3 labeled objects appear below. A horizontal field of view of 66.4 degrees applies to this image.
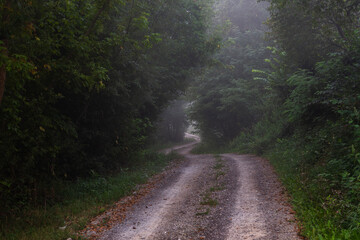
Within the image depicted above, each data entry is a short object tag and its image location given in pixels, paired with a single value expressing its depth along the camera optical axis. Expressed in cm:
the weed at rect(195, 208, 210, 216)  709
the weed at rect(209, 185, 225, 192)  938
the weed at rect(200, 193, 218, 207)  787
